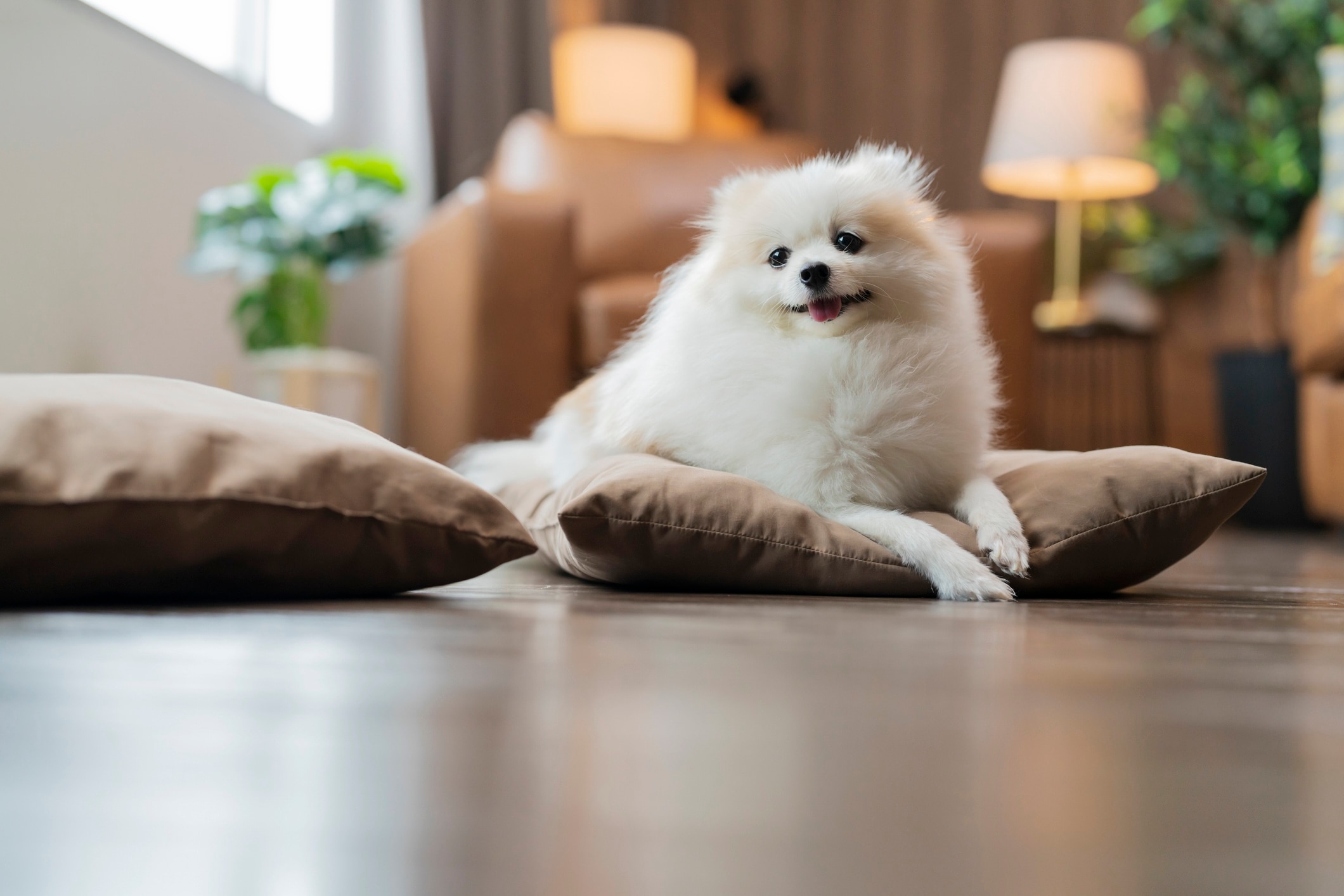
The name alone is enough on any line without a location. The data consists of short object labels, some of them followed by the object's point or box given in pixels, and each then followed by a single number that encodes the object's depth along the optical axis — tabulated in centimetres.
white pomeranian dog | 117
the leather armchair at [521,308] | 269
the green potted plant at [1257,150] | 347
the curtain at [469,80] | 415
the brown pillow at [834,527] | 108
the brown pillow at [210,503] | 88
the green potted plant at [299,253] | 289
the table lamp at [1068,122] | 360
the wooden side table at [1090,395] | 443
